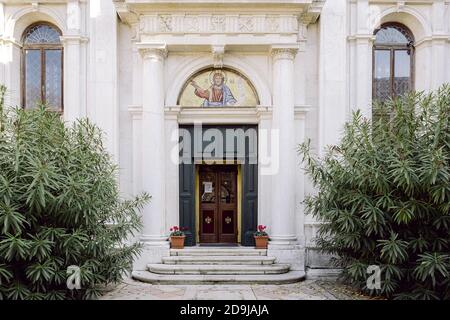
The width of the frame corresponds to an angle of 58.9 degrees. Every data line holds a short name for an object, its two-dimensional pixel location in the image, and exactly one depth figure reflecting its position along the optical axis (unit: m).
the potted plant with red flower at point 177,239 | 11.44
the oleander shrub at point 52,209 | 7.46
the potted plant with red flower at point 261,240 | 11.46
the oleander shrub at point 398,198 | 8.11
